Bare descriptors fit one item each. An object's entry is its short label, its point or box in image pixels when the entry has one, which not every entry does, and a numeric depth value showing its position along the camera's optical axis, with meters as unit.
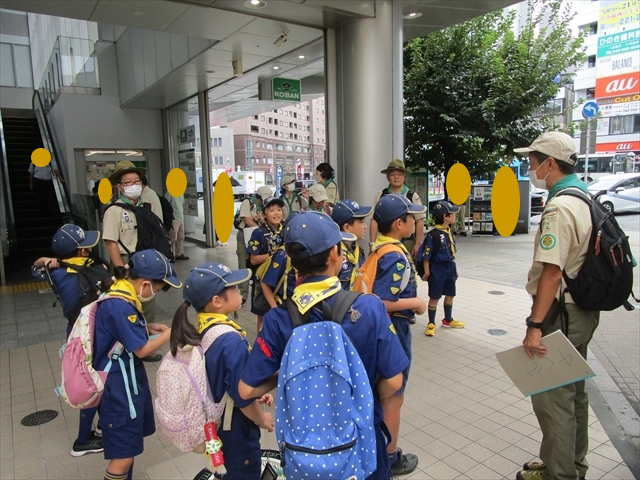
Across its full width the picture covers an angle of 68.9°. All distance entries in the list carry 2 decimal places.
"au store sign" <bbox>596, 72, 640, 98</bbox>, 33.50
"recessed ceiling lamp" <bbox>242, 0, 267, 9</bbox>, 5.57
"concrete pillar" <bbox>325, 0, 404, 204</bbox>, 6.06
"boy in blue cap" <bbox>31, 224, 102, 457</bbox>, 3.36
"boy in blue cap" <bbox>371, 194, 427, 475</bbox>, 2.71
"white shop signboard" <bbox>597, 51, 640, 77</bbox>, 32.59
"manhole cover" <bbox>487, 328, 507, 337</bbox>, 5.71
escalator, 11.30
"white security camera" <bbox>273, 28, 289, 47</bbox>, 6.69
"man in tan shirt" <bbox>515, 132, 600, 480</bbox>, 2.49
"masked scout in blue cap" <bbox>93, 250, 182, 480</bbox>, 2.39
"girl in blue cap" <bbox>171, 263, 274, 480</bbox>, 1.98
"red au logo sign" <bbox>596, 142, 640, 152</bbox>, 35.94
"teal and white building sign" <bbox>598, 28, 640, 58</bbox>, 32.41
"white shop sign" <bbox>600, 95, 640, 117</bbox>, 34.81
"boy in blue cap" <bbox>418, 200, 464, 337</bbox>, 5.47
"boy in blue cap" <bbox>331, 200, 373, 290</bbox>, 3.55
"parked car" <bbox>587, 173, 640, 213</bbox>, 18.84
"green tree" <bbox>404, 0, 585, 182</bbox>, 12.74
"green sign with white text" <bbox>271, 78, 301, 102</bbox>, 10.02
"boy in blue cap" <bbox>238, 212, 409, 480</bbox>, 1.67
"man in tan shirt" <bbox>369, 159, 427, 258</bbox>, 5.69
